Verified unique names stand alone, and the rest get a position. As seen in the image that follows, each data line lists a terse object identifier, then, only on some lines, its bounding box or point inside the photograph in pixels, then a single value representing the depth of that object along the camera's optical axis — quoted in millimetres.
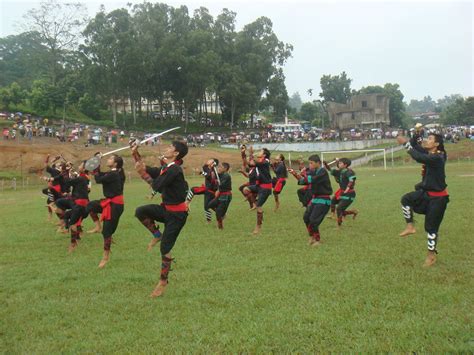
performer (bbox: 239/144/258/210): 13851
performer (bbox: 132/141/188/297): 7688
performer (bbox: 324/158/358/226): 13328
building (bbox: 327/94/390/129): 86375
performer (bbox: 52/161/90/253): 11453
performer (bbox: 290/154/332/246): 11000
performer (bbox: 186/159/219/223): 14145
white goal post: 48156
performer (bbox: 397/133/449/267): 8664
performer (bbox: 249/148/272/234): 13470
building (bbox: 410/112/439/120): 121562
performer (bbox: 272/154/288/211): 16891
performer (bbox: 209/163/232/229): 13711
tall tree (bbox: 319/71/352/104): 104125
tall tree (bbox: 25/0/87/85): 65369
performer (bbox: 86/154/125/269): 9820
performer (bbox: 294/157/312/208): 13873
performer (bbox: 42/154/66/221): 14180
